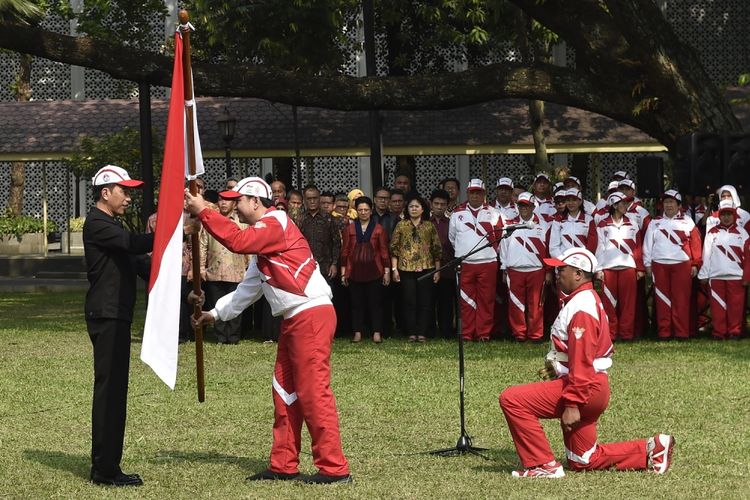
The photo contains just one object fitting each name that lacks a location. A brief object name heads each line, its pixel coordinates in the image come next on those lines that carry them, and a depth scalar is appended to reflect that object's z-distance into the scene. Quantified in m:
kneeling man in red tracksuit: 9.29
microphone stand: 10.40
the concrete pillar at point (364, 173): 39.72
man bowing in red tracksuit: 9.33
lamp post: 31.88
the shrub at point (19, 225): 39.03
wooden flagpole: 9.38
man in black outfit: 9.54
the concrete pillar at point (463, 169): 39.81
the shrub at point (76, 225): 39.66
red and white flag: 9.03
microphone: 10.18
